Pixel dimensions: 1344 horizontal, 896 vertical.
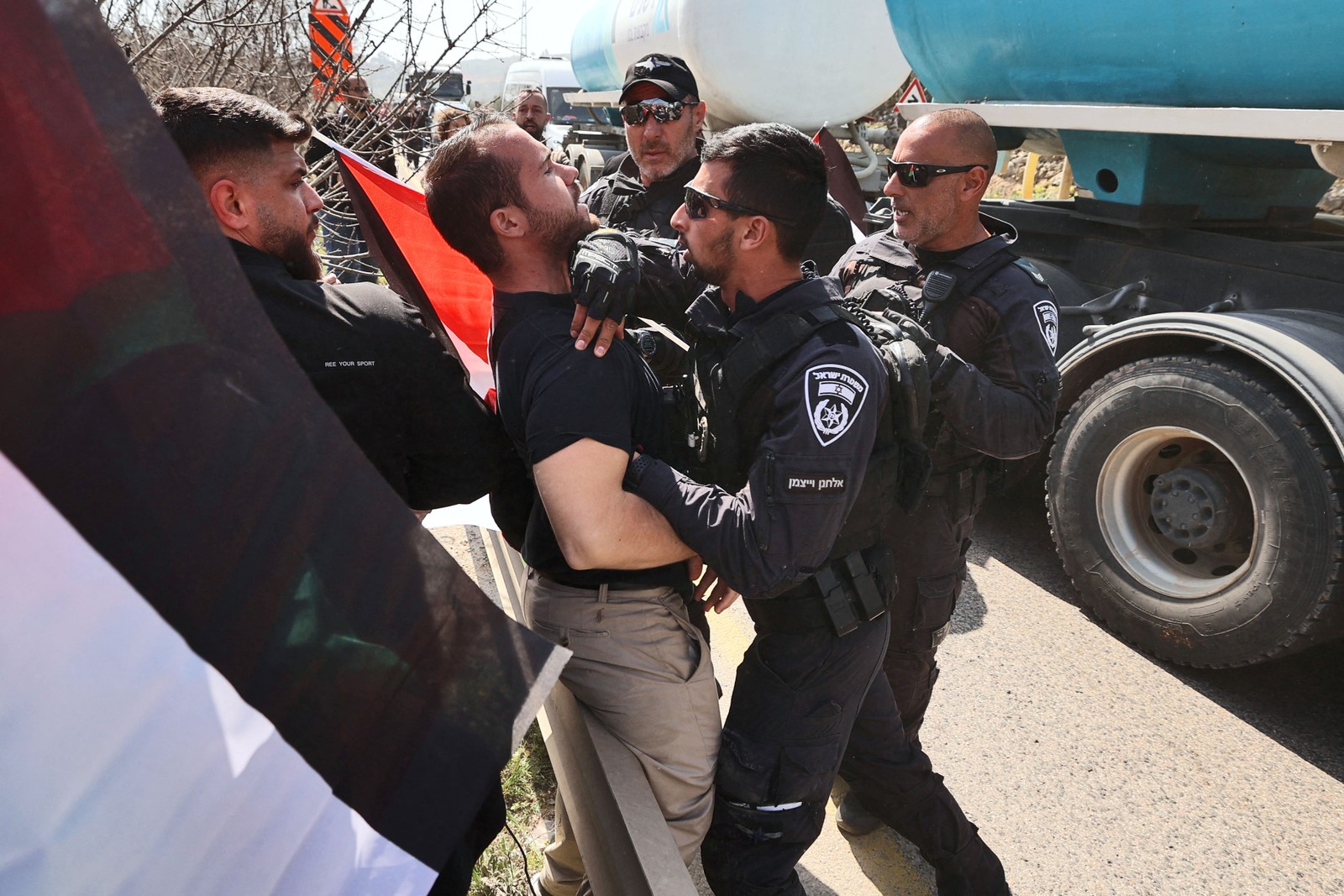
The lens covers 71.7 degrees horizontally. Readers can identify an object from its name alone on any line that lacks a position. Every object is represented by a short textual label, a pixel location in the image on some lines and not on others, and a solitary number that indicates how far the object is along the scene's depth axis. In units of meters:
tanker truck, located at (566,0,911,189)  6.94
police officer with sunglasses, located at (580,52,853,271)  3.62
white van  17.39
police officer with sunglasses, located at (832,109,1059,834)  2.47
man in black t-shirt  1.58
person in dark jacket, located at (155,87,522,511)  1.56
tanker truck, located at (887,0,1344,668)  3.07
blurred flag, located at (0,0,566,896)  0.77
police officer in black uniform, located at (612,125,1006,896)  1.65
